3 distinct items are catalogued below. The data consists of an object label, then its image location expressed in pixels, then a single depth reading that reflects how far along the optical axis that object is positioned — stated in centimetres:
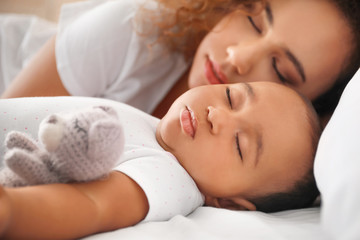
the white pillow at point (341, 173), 57
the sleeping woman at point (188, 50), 115
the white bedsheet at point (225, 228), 64
